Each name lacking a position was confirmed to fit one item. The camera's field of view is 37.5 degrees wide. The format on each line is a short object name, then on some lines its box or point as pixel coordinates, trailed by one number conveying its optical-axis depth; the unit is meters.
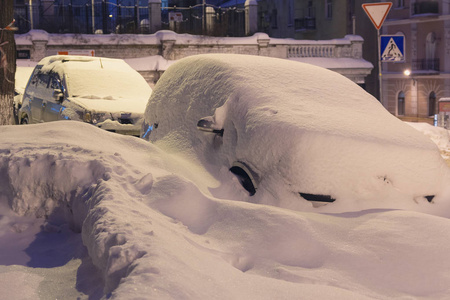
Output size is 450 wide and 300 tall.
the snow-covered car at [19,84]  15.64
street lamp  43.16
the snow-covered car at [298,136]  5.62
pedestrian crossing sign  14.84
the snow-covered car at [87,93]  11.40
